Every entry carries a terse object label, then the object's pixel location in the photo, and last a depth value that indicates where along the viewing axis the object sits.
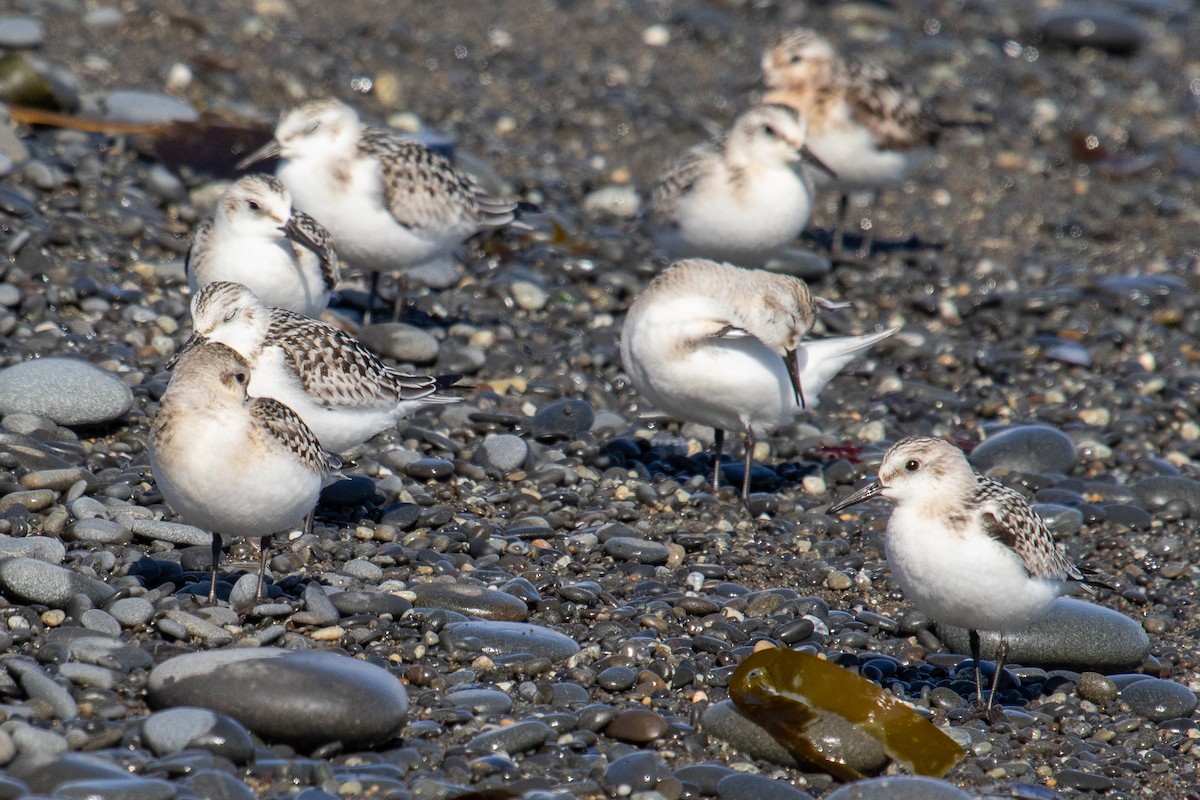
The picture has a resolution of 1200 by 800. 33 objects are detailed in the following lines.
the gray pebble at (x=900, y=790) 11.61
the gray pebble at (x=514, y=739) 11.79
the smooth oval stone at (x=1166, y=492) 19.39
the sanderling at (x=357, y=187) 20.94
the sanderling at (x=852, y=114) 27.45
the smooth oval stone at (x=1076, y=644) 15.07
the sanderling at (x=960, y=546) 13.22
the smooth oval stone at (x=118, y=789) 10.05
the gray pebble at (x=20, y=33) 27.52
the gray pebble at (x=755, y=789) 11.61
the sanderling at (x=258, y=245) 18.14
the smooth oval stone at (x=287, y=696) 11.27
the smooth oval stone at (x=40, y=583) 12.73
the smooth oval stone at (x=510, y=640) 13.43
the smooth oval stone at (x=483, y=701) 12.40
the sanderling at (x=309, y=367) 15.41
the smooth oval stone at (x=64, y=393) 16.64
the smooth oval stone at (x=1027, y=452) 20.16
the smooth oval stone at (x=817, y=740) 12.42
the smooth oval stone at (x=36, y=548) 13.41
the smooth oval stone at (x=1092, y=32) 39.56
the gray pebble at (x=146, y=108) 25.39
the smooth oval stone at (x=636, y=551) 16.03
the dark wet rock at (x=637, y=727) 12.34
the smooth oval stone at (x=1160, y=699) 14.19
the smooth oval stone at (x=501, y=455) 18.05
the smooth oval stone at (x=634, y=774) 11.61
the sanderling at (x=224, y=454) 12.27
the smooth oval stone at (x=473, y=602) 14.09
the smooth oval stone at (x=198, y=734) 10.90
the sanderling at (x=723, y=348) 17.72
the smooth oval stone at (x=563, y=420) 19.44
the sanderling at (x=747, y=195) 23.02
